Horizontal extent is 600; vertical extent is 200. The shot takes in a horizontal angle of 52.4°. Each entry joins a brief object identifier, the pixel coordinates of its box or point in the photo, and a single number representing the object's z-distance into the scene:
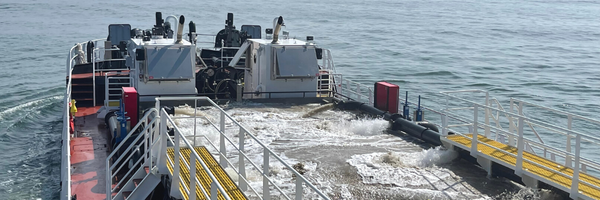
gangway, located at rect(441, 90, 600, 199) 7.97
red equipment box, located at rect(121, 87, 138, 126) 12.24
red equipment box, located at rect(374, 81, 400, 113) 14.38
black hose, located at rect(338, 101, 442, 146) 11.77
